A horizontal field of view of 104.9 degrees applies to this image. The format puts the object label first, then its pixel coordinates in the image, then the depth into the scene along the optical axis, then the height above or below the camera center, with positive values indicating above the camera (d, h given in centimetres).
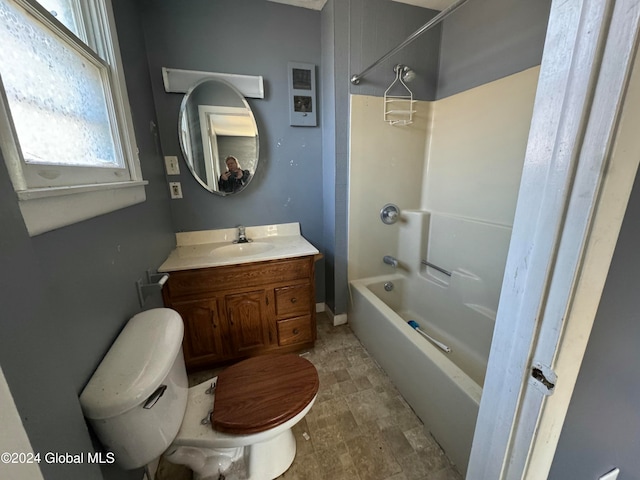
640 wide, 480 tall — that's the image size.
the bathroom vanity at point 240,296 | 144 -70
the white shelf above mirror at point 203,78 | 153 +63
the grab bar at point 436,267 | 185 -68
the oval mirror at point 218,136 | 162 +29
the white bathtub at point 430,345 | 104 -97
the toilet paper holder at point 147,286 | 108 -47
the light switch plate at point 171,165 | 164 +10
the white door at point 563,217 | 33 -6
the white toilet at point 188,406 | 66 -84
